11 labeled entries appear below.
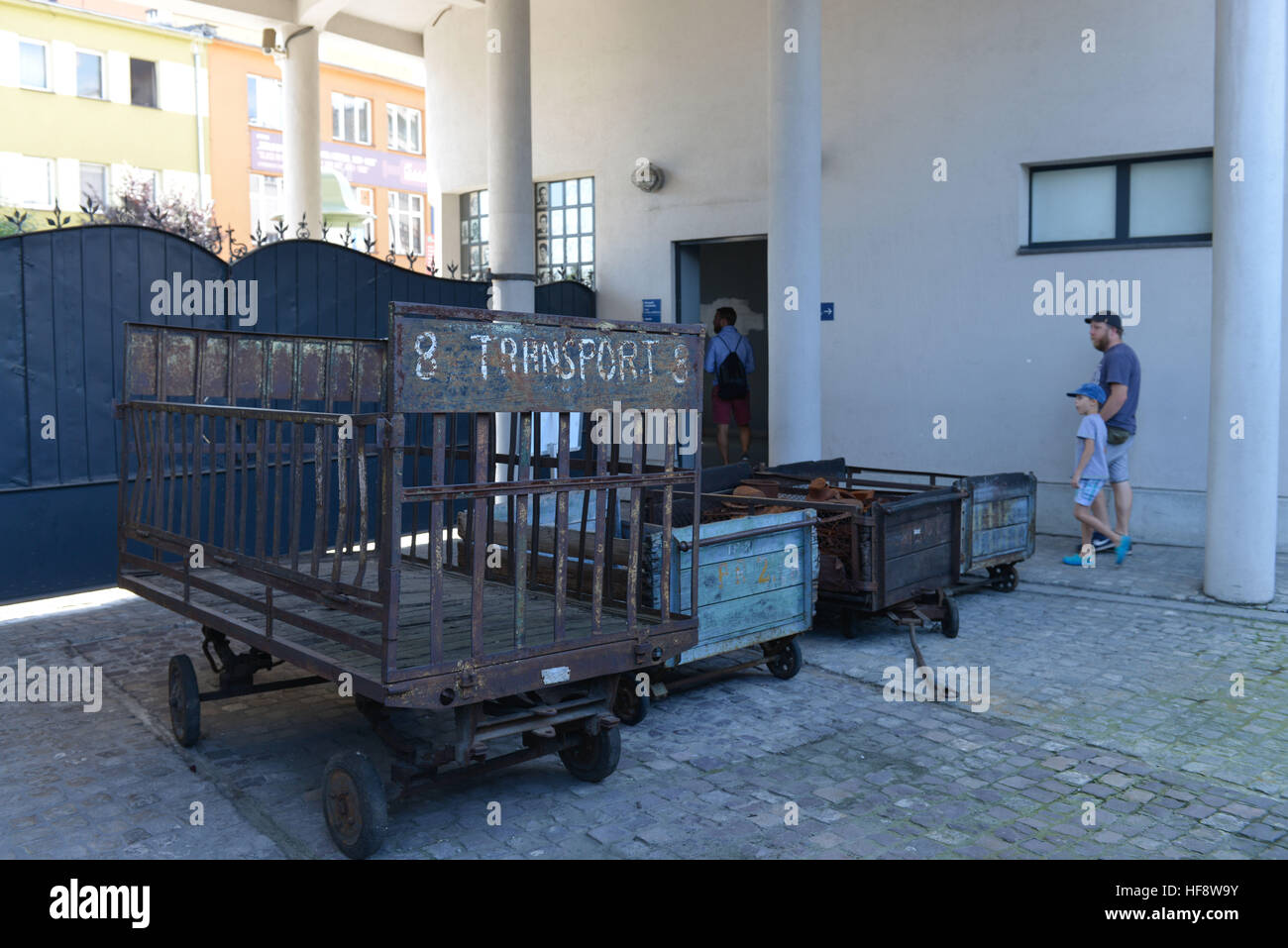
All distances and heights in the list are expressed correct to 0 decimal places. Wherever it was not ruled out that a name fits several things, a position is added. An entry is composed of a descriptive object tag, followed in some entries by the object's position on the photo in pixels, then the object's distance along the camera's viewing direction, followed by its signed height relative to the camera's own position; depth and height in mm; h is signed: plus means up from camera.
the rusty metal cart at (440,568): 4055 -760
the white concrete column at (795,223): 10492 +1725
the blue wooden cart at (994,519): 8258 -924
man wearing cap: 9672 +51
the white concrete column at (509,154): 12180 +2814
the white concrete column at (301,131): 14938 +3744
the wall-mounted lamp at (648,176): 14047 +2886
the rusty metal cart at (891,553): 7184 -1029
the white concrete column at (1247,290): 7992 +814
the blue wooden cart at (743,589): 5754 -1071
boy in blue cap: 9391 -546
